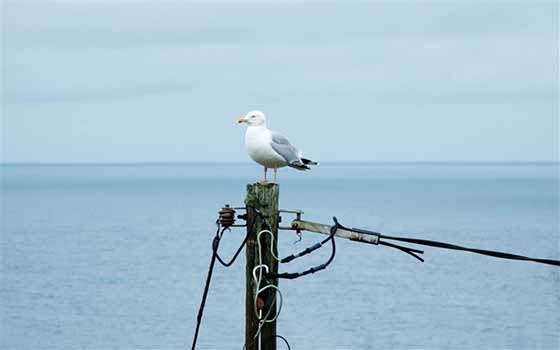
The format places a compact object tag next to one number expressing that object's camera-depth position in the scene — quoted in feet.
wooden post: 45.39
